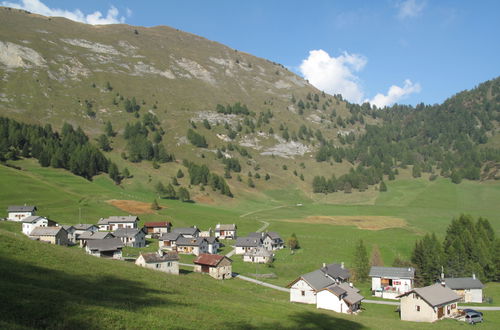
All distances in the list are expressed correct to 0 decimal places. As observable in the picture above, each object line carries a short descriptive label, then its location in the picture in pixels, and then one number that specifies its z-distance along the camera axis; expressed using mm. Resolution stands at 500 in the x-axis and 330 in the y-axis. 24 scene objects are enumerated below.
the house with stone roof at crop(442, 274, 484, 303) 68688
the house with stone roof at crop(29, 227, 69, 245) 87500
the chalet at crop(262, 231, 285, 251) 110438
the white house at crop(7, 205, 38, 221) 103750
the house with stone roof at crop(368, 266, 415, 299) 72750
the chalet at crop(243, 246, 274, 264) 94375
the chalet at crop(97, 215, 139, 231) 111688
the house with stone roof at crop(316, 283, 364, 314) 59938
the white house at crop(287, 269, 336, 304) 66312
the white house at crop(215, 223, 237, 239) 123938
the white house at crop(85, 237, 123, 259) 81188
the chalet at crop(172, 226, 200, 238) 110000
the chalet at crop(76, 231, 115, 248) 92056
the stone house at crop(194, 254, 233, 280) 77638
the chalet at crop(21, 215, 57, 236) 94869
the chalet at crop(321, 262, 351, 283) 76250
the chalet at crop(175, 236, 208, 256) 99506
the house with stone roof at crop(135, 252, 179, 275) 72188
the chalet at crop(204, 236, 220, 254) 102000
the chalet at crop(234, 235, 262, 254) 103531
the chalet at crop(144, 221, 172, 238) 117125
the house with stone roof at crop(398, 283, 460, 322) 56656
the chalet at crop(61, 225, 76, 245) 95562
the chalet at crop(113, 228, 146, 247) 98875
